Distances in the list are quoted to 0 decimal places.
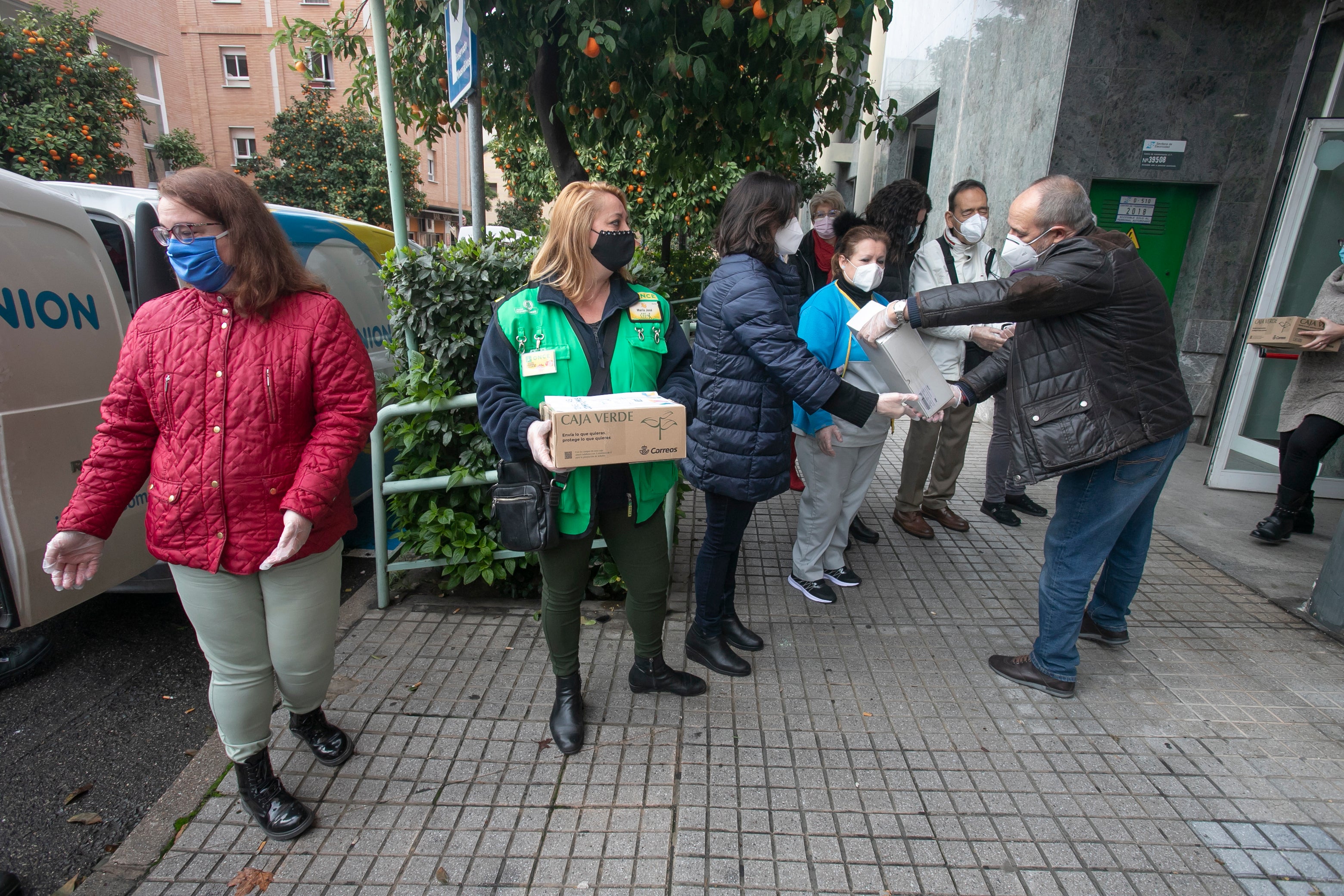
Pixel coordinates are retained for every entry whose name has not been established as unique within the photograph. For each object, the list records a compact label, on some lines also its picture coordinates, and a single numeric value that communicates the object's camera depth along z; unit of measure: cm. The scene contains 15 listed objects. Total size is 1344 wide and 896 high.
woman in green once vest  226
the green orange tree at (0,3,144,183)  1064
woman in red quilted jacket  197
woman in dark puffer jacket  267
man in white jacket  419
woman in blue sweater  319
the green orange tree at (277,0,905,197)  343
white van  262
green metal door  615
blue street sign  321
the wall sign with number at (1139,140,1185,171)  593
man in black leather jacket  254
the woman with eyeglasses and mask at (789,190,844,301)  517
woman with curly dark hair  400
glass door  494
